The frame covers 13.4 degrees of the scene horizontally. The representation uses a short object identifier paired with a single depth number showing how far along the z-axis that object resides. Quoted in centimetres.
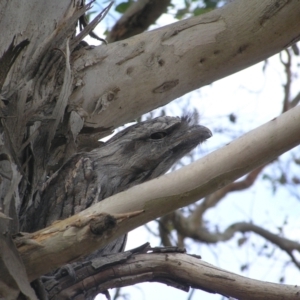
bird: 534
